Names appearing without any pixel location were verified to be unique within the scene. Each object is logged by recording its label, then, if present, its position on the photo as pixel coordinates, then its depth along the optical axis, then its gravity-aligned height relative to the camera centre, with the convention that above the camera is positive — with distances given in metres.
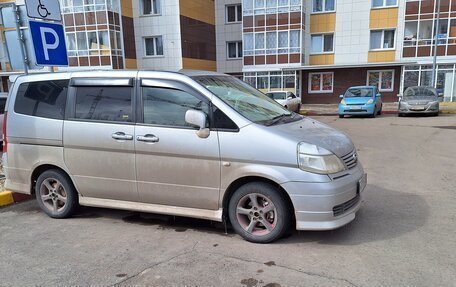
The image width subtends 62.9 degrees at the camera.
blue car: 18.95 -1.78
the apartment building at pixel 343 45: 25.95 +1.58
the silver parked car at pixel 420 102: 18.55 -1.84
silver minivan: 3.96 -0.92
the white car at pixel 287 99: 21.58 -1.74
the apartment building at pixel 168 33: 28.94 +3.03
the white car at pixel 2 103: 10.20 -0.72
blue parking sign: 6.41 +0.57
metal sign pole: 6.34 +0.67
